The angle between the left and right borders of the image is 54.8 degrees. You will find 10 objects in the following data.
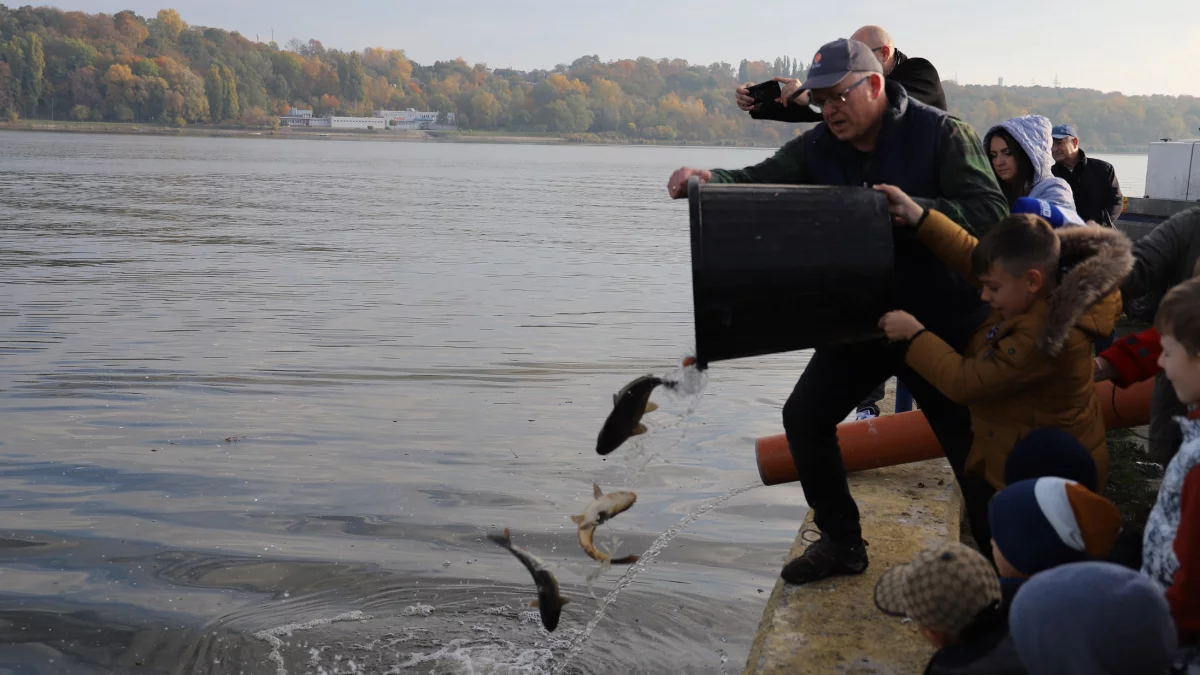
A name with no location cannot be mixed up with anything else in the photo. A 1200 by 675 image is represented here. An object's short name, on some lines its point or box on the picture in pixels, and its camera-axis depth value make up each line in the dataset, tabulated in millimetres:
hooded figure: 5410
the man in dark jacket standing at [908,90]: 5266
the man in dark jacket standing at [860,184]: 3797
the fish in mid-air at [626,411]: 3914
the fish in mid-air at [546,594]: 4059
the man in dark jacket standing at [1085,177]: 8383
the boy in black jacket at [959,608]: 2766
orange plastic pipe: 5543
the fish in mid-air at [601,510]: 4348
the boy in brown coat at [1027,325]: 3459
